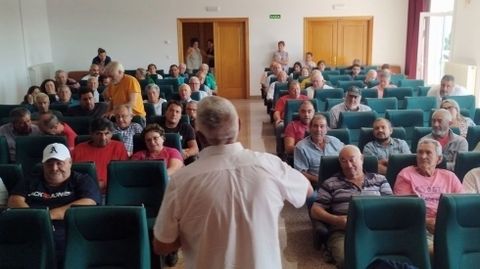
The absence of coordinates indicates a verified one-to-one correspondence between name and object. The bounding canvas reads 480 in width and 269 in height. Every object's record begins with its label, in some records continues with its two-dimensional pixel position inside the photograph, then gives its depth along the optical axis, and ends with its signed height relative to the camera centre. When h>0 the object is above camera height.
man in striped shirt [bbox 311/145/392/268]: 3.28 -1.01
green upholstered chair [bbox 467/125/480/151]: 4.57 -0.93
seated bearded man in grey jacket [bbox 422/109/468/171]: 4.29 -0.89
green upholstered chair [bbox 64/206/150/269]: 2.53 -1.01
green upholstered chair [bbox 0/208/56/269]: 2.55 -1.01
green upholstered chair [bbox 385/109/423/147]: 5.32 -0.86
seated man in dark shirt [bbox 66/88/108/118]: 5.83 -0.76
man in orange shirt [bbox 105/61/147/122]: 5.27 -0.50
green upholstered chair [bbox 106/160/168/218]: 3.47 -1.00
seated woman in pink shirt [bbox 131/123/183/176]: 3.91 -0.88
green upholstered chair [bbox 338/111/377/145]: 5.25 -0.87
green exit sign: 12.53 +0.59
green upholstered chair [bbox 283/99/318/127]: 6.11 -0.83
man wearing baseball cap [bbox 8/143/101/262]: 3.11 -0.93
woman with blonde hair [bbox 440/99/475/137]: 5.01 -0.84
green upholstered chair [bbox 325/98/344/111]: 6.45 -0.82
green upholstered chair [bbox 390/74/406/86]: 9.14 -0.78
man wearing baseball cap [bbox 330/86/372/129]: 5.70 -0.79
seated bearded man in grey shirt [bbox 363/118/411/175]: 4.29 -0.94
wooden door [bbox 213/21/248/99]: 12.75 -0.44
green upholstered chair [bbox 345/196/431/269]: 2.57 -1.02
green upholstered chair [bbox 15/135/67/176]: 4.30 -0.92
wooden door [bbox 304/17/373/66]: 12.62 +0.01
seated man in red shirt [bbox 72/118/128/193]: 4.00 -0.87
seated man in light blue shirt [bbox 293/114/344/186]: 4.30 -0.96
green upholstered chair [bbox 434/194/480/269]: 2.56 -1.02
